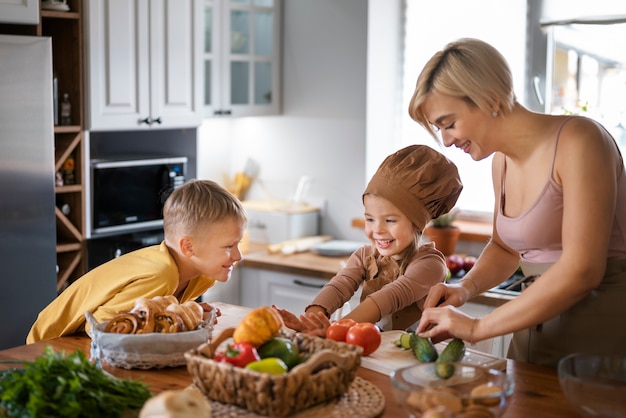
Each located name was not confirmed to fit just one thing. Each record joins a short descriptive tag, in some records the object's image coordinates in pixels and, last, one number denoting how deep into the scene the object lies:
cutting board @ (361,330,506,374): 1.88
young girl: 2.28
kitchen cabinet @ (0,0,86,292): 3.77
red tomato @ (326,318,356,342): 1.93
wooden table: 1.64
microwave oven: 3.92
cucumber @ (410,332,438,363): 1.87
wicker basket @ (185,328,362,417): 1.50
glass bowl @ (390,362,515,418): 1.42
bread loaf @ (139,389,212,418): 1.34
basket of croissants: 1.82
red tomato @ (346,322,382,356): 1.90
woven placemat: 1.55
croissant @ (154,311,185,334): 1.84
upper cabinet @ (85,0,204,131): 3.82
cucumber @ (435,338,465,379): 1.81
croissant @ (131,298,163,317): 1.86
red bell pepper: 1.59
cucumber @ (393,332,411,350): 1.97
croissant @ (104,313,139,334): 1.83
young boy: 2.12
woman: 1.80
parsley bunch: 1.45
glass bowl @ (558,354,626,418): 1.48
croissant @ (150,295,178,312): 1.89
